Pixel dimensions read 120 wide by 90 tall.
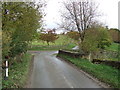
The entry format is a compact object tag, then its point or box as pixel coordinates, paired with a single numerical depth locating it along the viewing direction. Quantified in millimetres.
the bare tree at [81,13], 22002
